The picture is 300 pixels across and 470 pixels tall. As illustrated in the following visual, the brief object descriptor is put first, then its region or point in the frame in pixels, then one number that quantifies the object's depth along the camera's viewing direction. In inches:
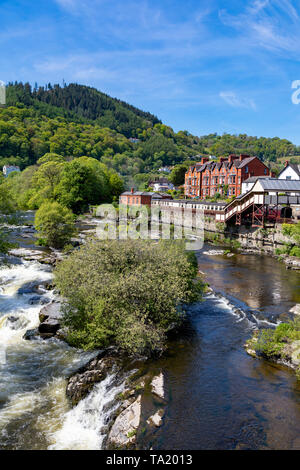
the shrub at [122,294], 675.4
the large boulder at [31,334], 818.7
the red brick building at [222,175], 3097.9
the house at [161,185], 5329.7
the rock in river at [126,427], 457.1
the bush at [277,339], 678.5
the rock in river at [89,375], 593.6
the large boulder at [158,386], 548.7
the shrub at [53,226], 1686.8
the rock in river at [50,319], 834.2
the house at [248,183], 2848.9
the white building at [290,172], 2711.1
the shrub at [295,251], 1583.3
